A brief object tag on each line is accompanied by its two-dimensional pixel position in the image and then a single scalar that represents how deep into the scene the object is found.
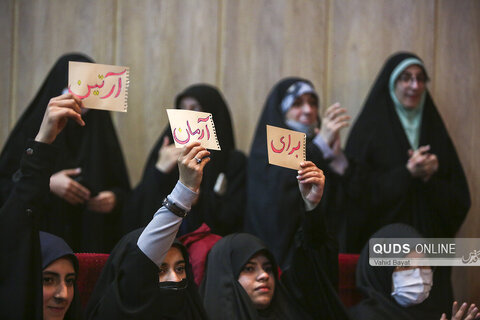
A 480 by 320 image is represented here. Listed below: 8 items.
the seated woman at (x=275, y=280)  5.25
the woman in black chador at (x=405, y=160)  7.34
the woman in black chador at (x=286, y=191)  7.18
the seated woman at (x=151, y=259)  4.30
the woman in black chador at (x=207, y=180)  7.00
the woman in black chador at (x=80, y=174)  6.60
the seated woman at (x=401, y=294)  5.59
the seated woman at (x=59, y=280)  4.53
